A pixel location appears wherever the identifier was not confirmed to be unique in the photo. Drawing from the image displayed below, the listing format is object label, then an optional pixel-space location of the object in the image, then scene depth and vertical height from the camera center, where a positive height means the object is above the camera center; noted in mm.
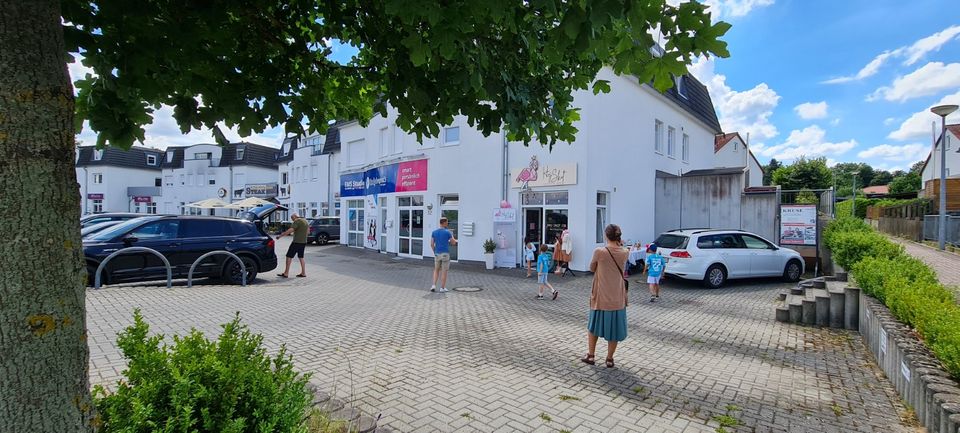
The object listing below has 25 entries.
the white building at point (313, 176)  32500 +2704
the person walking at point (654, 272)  9891 -1170
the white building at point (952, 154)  42625 +6295
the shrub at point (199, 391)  2164 -916
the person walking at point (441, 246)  10797 -742
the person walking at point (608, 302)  5355 -996
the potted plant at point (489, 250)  15438 -1176
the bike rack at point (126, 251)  8319 -954
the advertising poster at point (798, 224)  14141 -154
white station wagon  11602 -989
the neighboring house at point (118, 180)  49844 +3307
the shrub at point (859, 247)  8314 -525
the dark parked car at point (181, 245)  9102 -768
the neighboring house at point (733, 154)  37541 +5402
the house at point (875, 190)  64875 +4472
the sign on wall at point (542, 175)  14211 +1313
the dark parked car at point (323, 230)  26469 -1009
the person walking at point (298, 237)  12227 -660
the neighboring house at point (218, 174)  44875 +3761
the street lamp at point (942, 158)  13094 +1983
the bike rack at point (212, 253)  9391 -1281
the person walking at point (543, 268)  10105 -1147
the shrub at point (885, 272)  6176 -718
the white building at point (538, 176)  14297 +1397
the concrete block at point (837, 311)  7645 -1509
